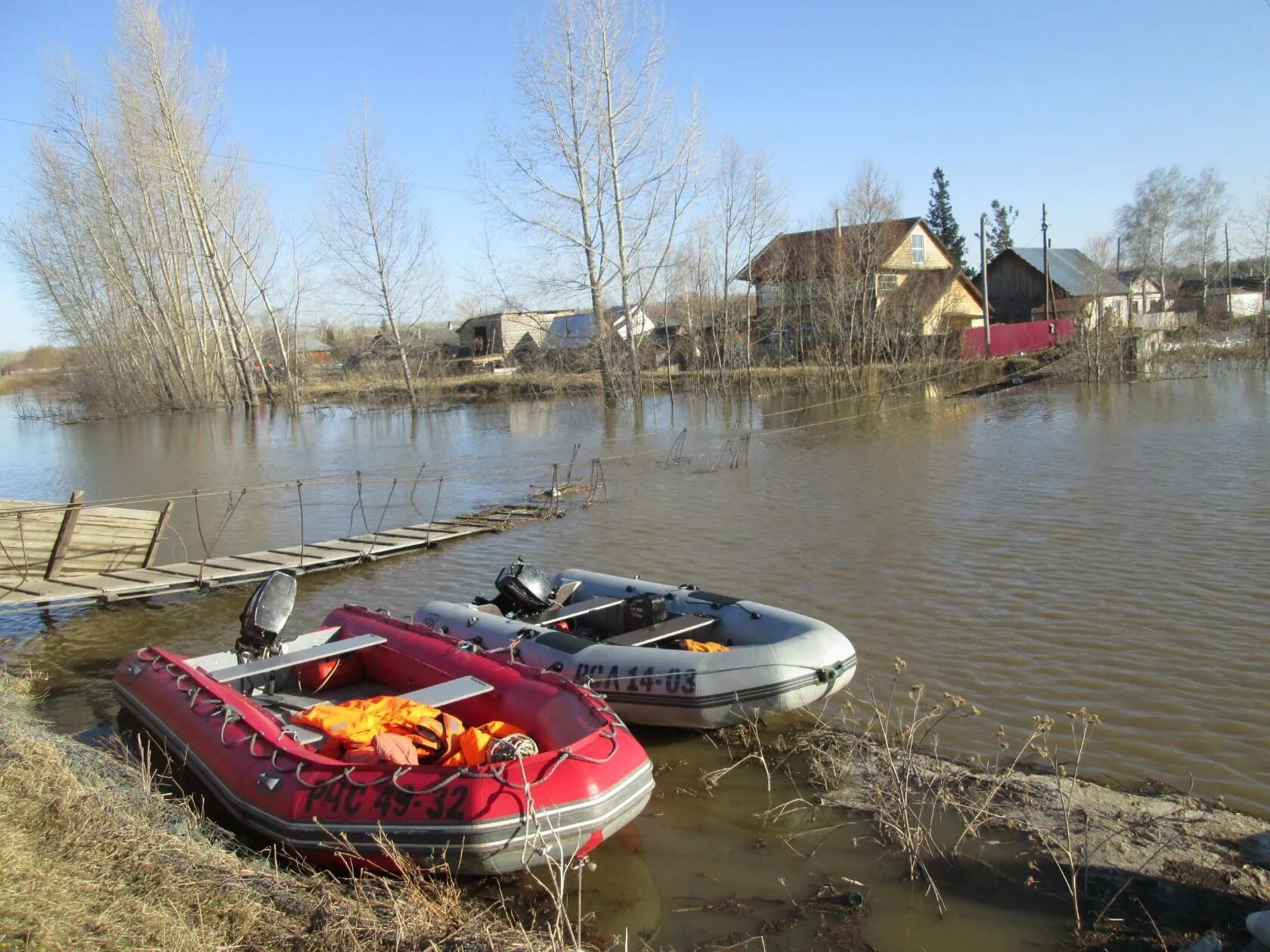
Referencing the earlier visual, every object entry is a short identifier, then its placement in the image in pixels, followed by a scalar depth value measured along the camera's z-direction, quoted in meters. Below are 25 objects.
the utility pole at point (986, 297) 34.12
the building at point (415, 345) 37.25
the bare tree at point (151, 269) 36.31
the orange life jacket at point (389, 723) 5.14
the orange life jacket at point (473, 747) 4.84
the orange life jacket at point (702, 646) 6.51
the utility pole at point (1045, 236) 37.94
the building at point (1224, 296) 49.81
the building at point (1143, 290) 48.97
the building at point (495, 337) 45.38
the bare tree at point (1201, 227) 50.25
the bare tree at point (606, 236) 29.34
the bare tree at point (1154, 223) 49.88
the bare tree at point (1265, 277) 31.52
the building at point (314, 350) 56.47
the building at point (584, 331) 33.25
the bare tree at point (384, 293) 34.59
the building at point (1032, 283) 44.47
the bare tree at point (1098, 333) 28.77
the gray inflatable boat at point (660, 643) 5.91
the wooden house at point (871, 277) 31.62
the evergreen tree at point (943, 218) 59.12
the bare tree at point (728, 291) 32.16
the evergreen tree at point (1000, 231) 64.19
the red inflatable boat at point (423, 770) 4.27
